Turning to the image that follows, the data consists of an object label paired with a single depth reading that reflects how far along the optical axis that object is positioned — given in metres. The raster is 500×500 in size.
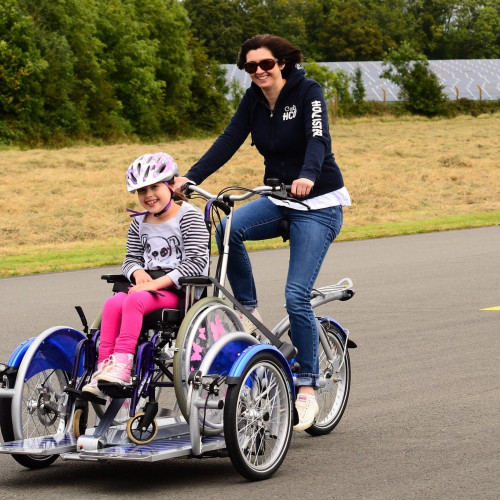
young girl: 8.95
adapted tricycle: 8.52
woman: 9.86
